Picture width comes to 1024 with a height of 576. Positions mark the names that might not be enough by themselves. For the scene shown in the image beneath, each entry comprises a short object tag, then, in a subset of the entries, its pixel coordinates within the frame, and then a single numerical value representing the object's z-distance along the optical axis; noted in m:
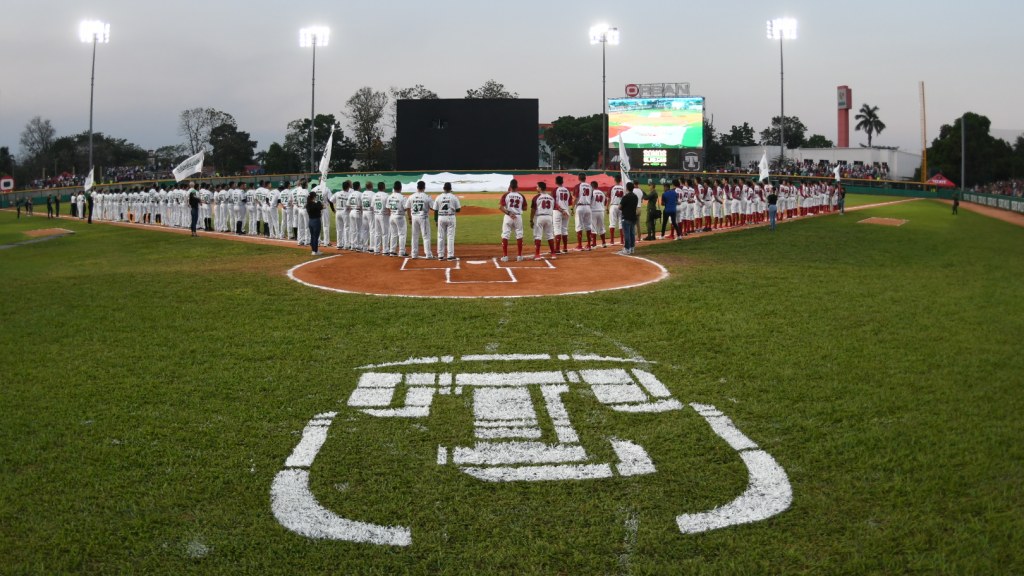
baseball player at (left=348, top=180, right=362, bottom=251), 23.44
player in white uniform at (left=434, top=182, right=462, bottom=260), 20.14
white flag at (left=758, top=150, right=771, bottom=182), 34.75
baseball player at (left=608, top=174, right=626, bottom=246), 24.77
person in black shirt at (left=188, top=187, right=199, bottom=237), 30.41
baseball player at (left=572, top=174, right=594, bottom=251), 22.53
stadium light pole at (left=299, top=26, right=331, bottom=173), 59.53
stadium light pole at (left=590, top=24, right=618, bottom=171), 65.81
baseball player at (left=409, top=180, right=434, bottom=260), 20.47
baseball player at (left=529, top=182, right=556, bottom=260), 20.27
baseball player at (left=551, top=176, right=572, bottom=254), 21.31
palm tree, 121.49
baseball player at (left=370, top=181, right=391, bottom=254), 21.77
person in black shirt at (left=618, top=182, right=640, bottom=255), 21.58
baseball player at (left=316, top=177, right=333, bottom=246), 23.67
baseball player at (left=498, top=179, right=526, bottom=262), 19.61
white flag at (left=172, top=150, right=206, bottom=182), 33.72
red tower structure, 105.12
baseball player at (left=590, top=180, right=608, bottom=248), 22.94
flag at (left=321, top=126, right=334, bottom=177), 24.99
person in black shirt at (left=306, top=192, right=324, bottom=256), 22.42
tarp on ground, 55.16
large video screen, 64.50
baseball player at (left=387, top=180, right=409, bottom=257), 21.34
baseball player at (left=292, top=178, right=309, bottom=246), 25.69
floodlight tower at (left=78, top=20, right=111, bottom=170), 57.50
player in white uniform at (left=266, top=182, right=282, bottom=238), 28.03
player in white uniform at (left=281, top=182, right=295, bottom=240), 27.06
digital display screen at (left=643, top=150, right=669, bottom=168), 65.19
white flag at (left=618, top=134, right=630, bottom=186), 25.47
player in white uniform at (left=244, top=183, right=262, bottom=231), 30.02
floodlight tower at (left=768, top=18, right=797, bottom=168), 62.28
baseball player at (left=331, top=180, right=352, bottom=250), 24.00
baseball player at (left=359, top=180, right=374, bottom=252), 23.02
